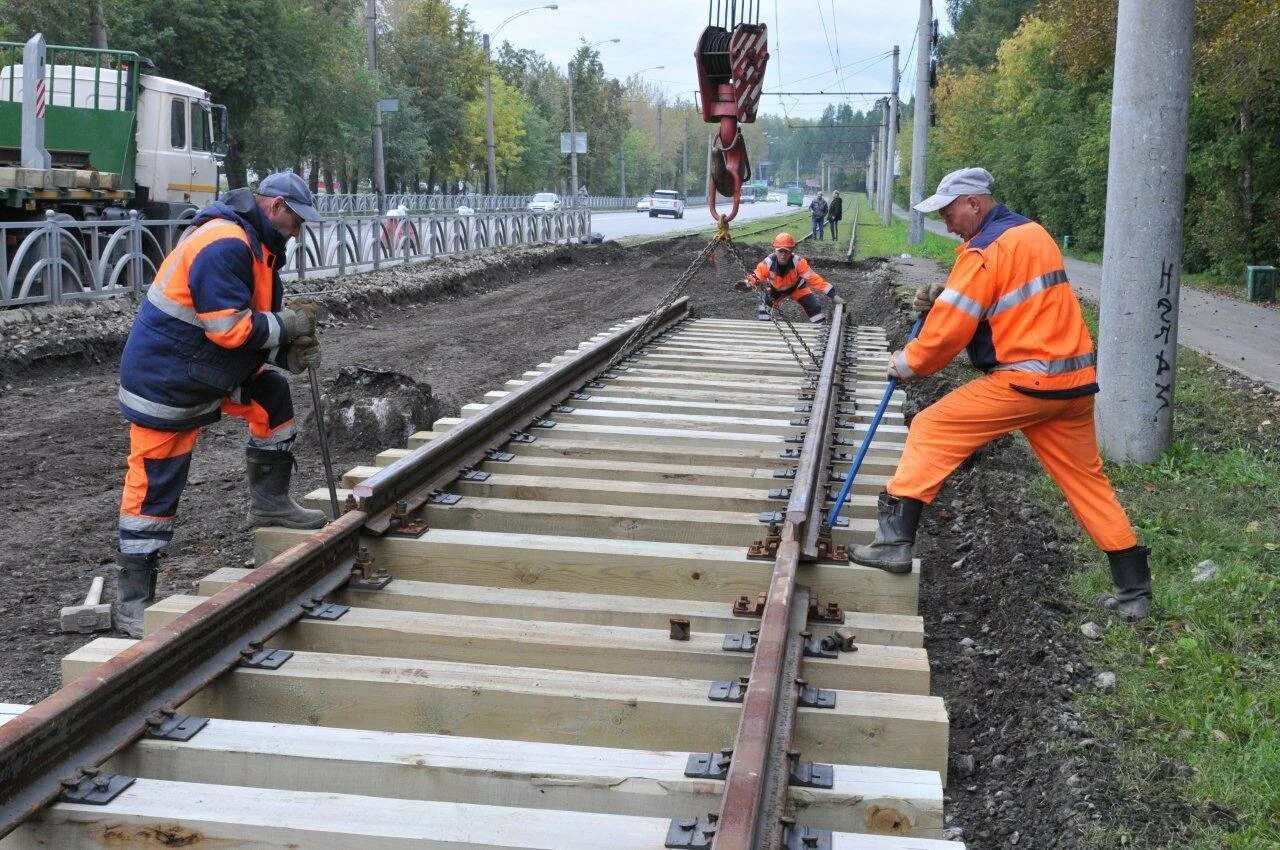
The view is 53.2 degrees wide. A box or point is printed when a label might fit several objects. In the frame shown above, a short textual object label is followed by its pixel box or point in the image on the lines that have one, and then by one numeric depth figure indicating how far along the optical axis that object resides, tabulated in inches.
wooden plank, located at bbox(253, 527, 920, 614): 191.6
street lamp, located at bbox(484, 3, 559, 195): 1699.2
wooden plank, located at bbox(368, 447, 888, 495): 255.4
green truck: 638.5
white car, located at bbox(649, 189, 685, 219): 2568.9
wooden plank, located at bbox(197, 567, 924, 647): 174.7
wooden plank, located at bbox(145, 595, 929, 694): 158.4
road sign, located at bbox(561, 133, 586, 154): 1769.2
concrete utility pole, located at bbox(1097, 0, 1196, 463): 296.2
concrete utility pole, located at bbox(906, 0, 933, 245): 1313.5
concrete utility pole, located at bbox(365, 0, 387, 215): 1229.7
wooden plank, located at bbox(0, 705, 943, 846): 125.0
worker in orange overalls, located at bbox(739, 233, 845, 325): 533.0
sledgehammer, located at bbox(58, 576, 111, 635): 216.2
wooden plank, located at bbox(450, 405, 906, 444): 303.4
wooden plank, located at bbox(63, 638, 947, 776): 142.8
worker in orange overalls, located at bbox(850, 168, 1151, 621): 196.9
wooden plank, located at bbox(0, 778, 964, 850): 116.4
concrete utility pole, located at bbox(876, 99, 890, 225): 2246.6
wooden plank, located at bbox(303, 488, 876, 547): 218.1
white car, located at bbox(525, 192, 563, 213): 2363.1
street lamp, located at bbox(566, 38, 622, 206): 1717.3
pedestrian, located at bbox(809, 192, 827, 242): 1685.5
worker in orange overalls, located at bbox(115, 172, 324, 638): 200.2
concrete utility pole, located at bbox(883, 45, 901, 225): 1998.0
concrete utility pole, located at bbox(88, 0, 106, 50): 981.2
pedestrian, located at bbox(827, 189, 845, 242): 1740.9
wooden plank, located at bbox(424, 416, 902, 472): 289.7
